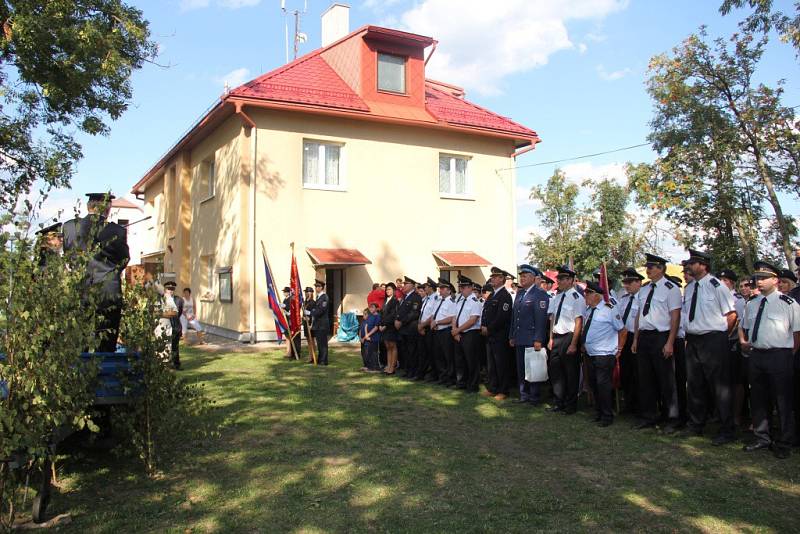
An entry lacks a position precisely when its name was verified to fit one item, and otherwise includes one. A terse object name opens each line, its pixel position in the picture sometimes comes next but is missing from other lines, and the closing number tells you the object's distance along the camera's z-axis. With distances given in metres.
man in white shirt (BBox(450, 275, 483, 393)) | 10.26
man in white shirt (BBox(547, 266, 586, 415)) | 8.40
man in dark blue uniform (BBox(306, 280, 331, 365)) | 13.07
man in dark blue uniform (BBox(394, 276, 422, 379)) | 11.84
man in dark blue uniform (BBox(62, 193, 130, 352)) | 5.52
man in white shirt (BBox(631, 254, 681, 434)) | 7.34
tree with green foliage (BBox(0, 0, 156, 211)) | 12.48
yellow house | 16.83
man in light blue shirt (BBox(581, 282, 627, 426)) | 7.80
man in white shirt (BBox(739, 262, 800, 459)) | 6.29
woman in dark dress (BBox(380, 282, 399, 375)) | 12.17
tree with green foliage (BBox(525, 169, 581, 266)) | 42.09
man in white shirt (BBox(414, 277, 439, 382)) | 11.44
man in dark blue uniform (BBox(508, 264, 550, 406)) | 9.03
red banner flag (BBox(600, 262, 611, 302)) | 8.57
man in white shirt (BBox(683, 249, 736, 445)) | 6.81
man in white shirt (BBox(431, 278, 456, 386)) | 10.88
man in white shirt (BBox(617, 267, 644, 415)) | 8.15
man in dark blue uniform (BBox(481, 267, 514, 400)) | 9.70
